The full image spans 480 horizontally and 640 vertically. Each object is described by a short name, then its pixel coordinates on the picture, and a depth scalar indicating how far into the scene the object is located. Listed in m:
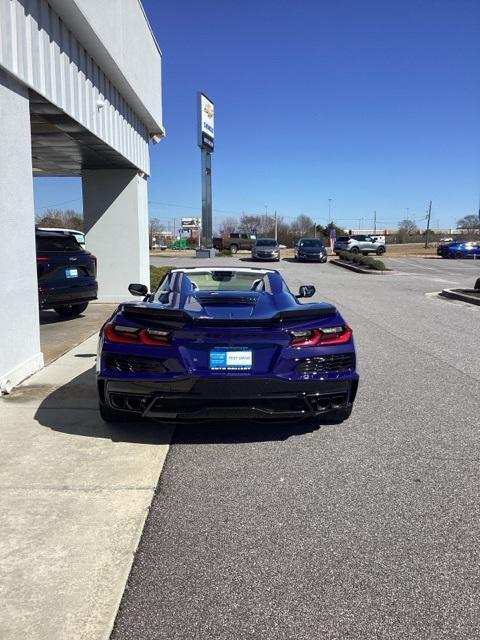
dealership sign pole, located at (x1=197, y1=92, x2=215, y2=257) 40.69
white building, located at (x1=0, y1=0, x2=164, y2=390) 5.69
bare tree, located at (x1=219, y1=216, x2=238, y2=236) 113.47
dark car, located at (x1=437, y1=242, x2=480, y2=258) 46.16
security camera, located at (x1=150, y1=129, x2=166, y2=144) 14.82
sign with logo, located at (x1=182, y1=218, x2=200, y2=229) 108.88
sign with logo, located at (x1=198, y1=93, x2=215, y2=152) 40.44
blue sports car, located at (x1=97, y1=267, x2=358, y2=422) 3.89
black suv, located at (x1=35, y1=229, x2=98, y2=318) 9.30
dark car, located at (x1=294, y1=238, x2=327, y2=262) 36.94
